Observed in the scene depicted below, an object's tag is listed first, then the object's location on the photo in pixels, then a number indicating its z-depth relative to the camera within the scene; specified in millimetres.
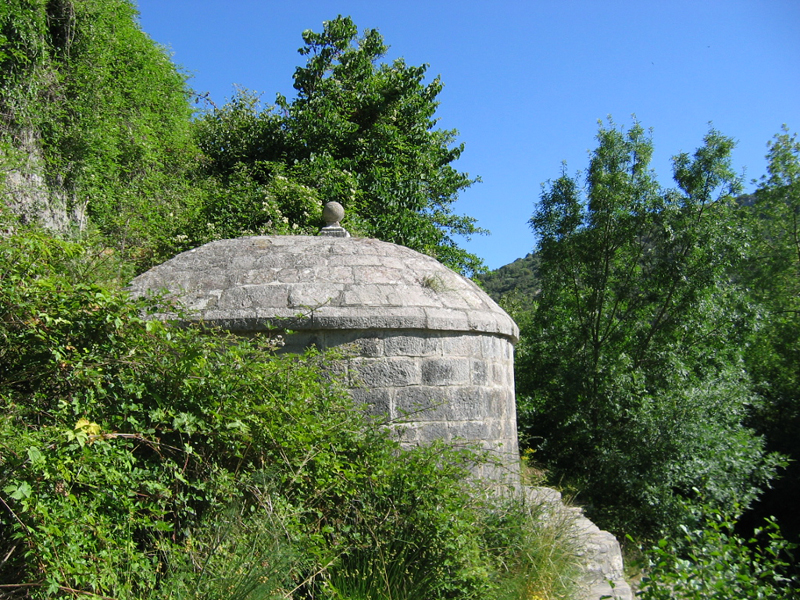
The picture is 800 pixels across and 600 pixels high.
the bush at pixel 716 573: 2930
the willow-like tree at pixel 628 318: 9508
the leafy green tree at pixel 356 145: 10594
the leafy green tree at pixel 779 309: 13297
